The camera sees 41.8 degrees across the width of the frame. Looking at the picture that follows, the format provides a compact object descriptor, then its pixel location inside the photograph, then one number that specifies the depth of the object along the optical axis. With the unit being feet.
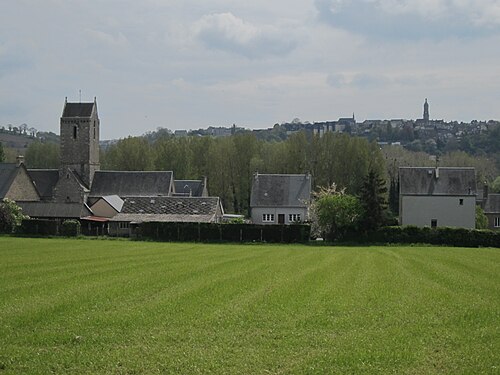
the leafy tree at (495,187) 374.55
